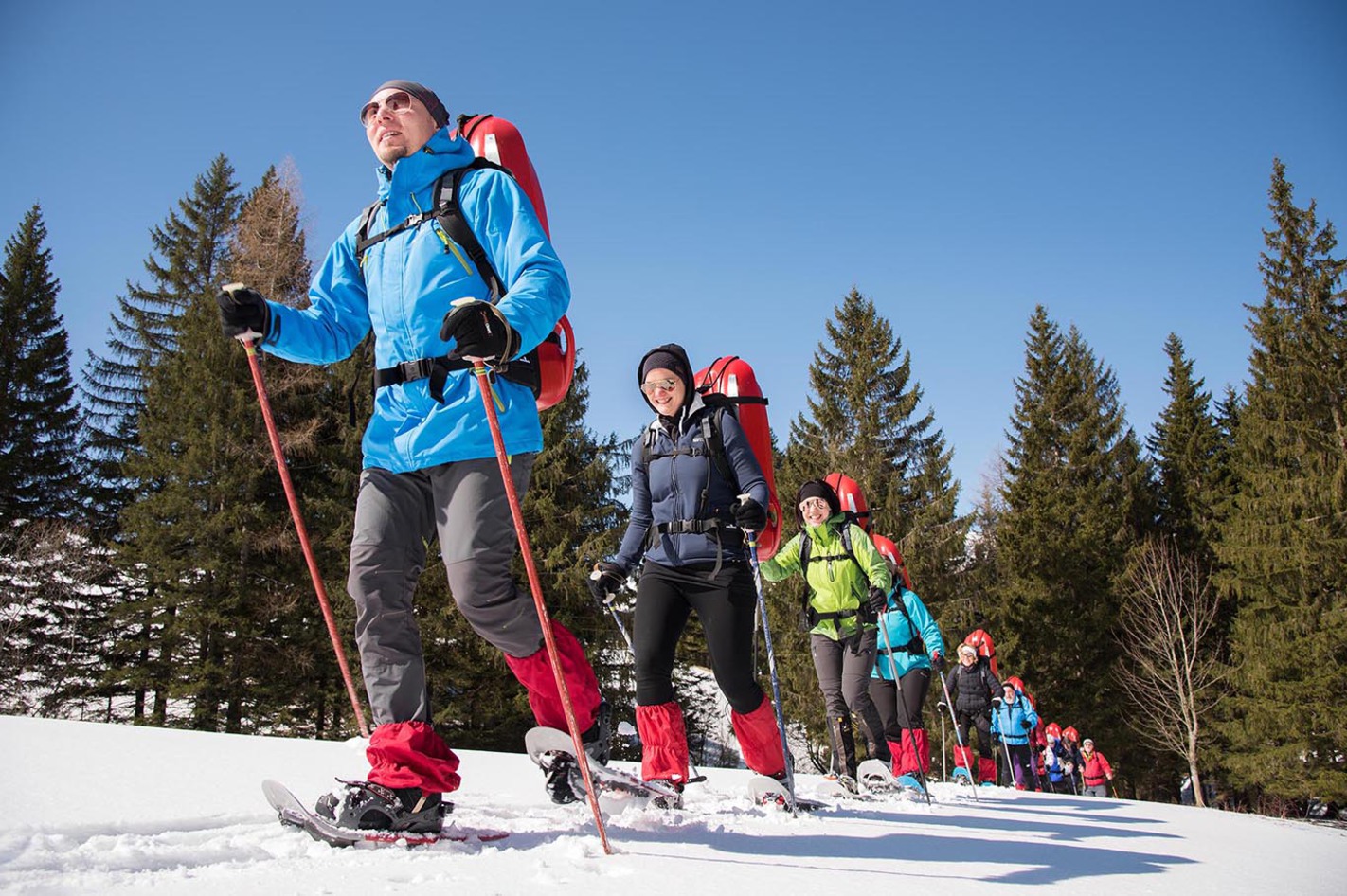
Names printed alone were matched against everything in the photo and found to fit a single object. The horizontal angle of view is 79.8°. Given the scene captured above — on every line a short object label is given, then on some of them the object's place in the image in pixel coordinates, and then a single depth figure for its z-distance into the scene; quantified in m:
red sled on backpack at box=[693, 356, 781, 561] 5.29
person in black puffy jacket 12.40
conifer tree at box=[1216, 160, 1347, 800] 22.88
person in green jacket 6.77
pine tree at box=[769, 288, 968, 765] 25.55
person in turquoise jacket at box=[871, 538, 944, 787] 7.71
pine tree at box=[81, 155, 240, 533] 25.33
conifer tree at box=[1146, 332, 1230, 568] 33.19
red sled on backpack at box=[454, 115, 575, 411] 3.23
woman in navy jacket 4.09
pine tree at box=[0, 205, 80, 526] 24.39
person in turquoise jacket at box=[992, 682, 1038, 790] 13.66
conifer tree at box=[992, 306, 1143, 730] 29.27
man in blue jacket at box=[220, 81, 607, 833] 2.63
